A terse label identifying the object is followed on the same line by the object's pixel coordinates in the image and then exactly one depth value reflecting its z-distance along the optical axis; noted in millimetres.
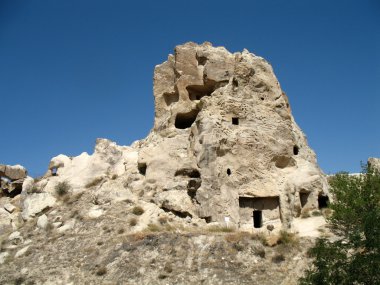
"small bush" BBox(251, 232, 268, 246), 19047
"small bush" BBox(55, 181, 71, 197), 25828
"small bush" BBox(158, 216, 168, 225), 21272
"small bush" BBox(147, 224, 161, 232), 20391
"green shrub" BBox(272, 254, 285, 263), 17834
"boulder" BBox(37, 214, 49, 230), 22391
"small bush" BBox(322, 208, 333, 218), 21438
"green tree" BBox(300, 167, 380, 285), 10789
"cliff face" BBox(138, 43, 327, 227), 22531
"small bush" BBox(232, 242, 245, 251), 18266
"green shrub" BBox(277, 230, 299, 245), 18922
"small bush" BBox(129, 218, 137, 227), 20844
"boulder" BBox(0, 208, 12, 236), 23891
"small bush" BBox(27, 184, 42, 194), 26181
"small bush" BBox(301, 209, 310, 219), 22117
